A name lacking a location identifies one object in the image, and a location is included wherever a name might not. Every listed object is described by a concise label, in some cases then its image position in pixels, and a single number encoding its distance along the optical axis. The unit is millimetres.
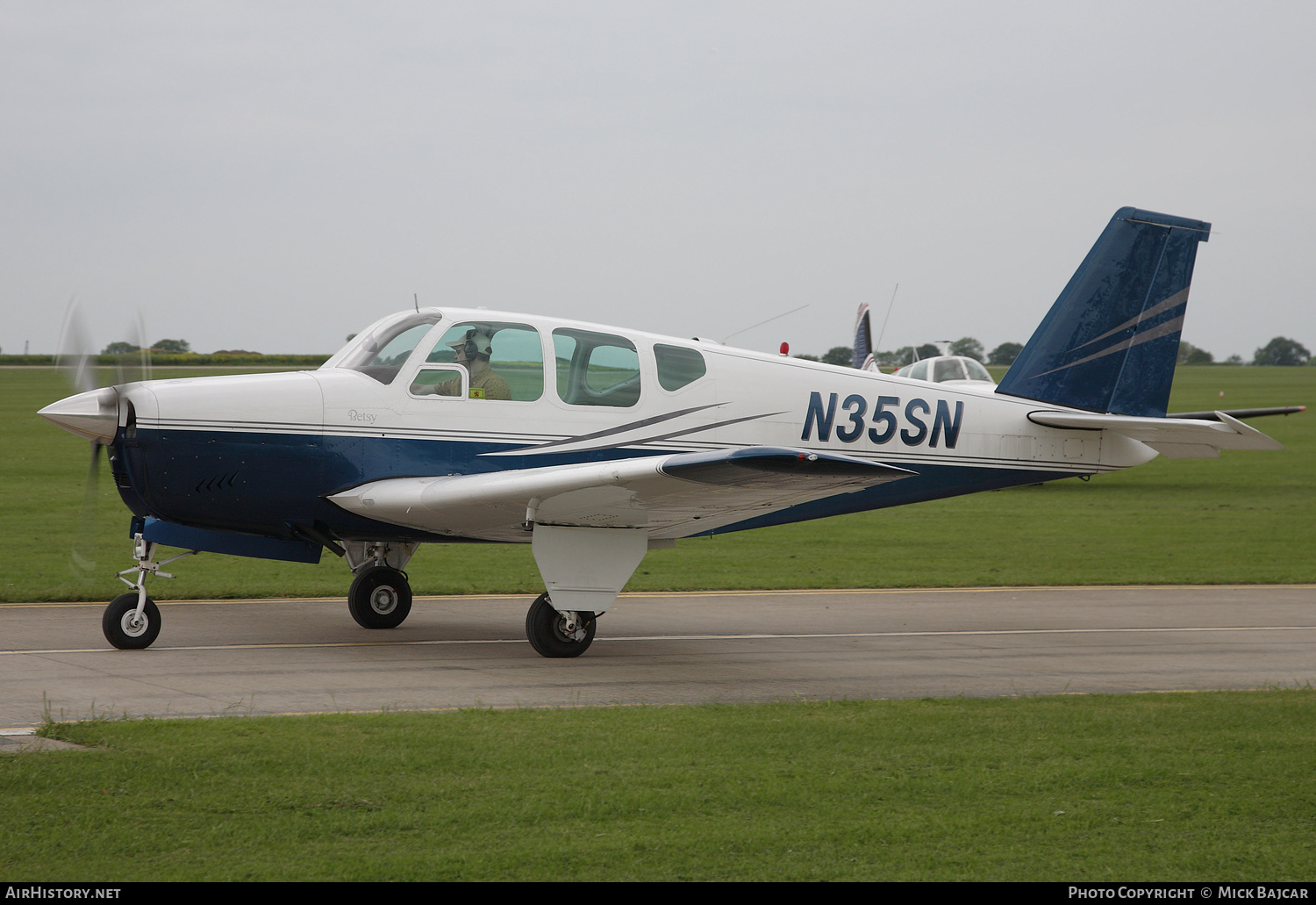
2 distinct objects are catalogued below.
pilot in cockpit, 19953
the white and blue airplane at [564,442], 18250
